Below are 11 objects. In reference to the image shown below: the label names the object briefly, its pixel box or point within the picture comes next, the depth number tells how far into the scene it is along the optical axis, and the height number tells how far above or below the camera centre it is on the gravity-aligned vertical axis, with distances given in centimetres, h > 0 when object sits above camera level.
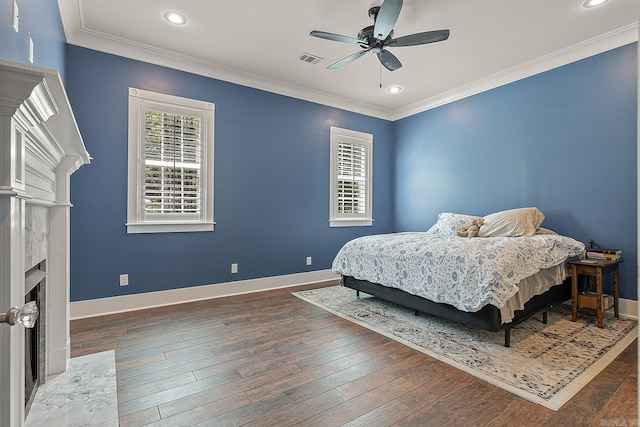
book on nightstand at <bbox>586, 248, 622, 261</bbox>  305 -38
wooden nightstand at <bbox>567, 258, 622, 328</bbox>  288 -69
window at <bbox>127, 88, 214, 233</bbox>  345 +56
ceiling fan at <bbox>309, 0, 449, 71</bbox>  242 +153
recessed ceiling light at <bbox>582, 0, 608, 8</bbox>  272 +183
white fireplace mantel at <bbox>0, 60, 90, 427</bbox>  92 +15
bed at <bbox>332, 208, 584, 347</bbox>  243 -50
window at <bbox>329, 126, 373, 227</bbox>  504 +59
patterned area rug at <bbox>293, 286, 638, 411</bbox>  198 -103
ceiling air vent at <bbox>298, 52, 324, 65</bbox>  368 +184
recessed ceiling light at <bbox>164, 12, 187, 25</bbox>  290 +181
